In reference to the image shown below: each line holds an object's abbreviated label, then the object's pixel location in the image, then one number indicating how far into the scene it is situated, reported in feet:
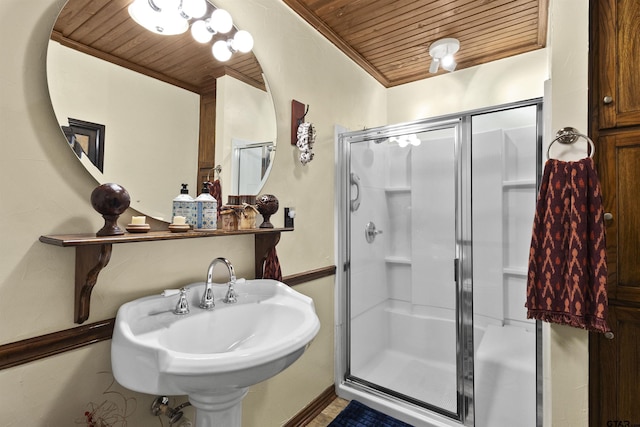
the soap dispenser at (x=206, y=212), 3.95
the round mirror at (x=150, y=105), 3.26
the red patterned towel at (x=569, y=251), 4.05
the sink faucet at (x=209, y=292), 3.90
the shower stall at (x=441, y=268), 5.73
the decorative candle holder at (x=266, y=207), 4.78
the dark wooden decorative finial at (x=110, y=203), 2.99
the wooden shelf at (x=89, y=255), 2.88
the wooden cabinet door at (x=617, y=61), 4.21
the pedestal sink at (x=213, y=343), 2.62
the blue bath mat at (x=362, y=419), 6.10
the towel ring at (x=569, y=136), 4.25
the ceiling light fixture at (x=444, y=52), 7.23
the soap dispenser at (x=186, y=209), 3.90
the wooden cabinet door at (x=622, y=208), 4.18
